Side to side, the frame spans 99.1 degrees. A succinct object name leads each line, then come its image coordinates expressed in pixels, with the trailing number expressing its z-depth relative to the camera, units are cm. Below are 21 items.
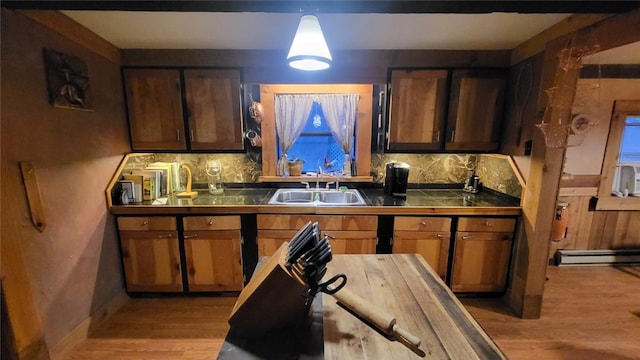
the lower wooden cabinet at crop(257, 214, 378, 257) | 230
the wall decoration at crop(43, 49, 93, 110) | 169
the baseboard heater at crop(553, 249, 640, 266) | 315
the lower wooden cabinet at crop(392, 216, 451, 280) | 231
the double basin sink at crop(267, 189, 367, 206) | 270
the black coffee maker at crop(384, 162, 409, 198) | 255
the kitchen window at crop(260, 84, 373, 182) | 259
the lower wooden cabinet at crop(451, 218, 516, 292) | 232
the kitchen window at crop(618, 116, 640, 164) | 306
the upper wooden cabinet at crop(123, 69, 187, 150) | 237
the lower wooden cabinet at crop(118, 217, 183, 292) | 233
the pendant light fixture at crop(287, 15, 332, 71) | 124
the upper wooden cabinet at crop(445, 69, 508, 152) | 240
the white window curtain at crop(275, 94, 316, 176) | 269
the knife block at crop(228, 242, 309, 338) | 84
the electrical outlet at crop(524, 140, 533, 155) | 214
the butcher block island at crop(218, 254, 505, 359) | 84
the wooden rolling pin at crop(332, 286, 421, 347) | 87
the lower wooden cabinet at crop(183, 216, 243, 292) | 234
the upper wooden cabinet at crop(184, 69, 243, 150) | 240
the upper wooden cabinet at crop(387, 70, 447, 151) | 242
